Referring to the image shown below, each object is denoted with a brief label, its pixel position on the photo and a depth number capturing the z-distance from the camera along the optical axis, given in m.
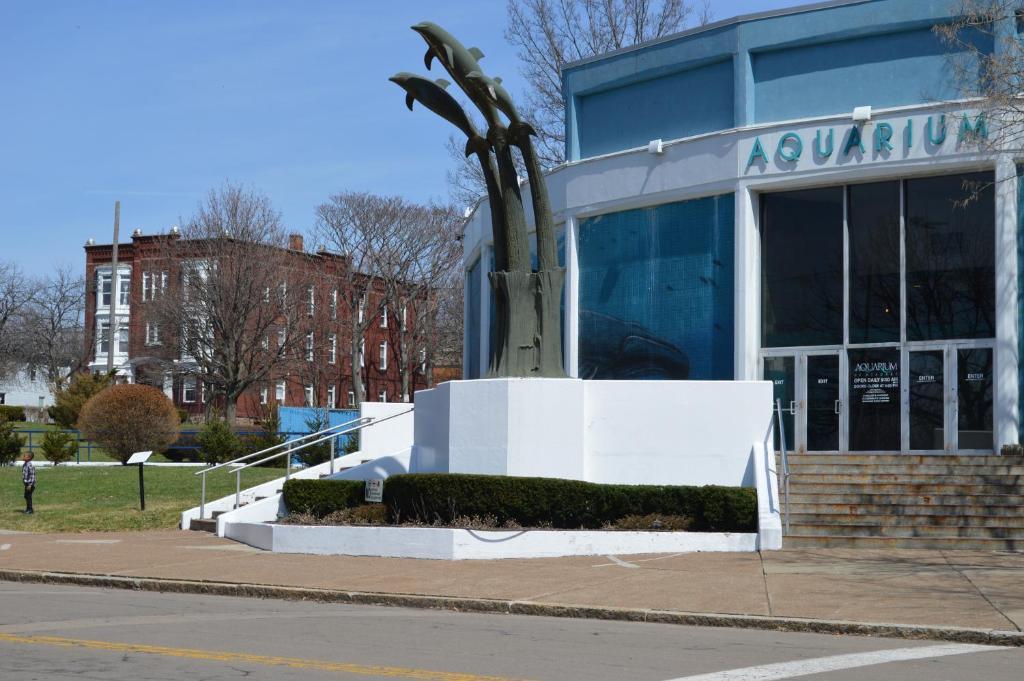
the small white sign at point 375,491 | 20.09
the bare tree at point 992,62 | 19.97
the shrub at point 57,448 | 37.94
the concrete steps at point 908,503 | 17.83
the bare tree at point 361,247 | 61.31
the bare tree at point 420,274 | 62.06
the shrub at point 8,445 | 37.47
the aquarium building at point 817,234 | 22.98
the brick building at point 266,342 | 55.66
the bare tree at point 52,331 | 79.07
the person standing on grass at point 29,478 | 25.89
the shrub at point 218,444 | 37.91
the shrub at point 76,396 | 49.00
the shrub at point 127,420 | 36.28
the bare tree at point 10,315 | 72.62
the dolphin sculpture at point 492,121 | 20.00
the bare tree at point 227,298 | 52.91
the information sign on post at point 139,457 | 24.02
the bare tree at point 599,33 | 45.12
